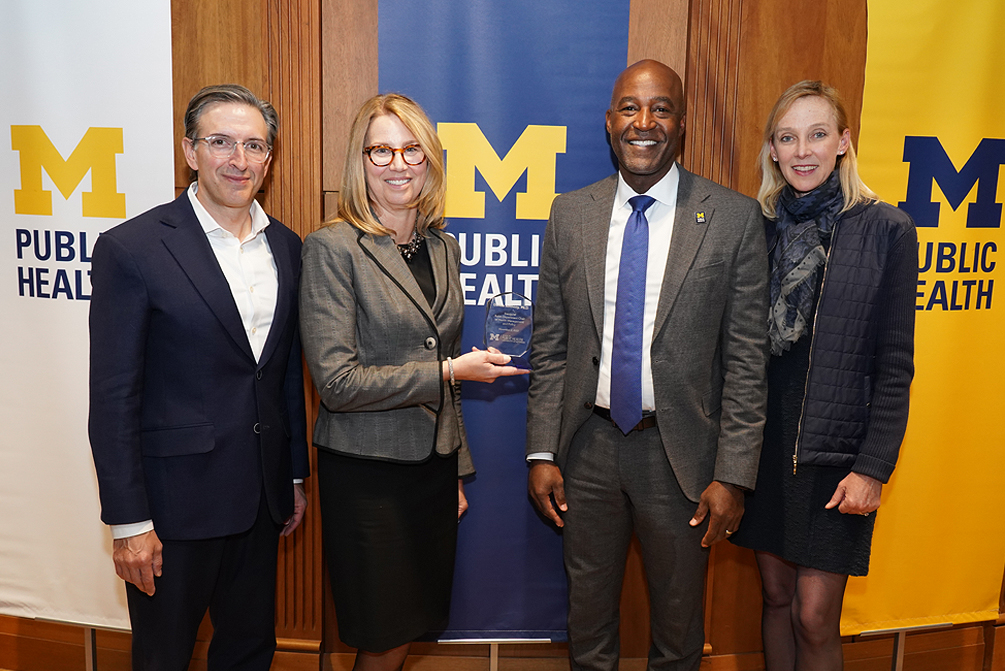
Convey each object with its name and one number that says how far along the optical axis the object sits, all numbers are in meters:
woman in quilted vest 1.89
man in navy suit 1.59
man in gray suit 1.90
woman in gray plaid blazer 1.80
